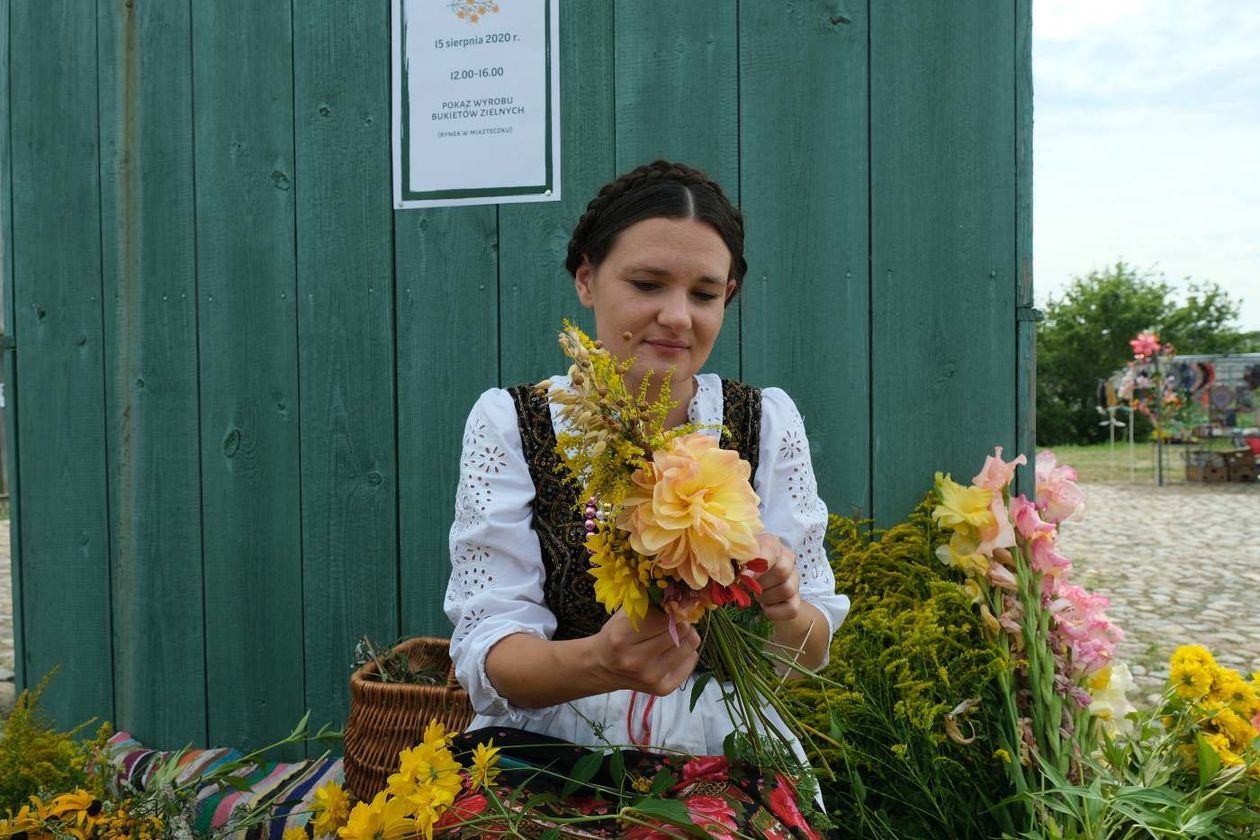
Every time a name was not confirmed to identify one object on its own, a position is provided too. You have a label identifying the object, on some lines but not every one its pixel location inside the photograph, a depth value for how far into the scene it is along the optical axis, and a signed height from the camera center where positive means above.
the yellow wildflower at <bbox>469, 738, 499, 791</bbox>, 1.21 -0.50
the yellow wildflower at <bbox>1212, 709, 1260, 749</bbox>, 1.97 -0.73
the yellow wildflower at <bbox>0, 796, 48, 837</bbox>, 1.73 -0.82
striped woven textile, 2.21 -1.04
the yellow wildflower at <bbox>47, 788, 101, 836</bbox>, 1.77 -0.82
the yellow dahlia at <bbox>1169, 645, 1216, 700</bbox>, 2.02 -0.63
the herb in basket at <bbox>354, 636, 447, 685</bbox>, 2.17 -0.67
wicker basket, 1.99 -0.72
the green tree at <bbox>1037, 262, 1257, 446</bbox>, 23.59 +1.75
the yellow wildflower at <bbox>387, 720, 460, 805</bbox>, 1.16 -0.50
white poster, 2.58 +0.85
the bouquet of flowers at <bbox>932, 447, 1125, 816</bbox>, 1.87 -0.49
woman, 1.48 -0.20
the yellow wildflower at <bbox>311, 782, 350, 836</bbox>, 1.51 -0.69
